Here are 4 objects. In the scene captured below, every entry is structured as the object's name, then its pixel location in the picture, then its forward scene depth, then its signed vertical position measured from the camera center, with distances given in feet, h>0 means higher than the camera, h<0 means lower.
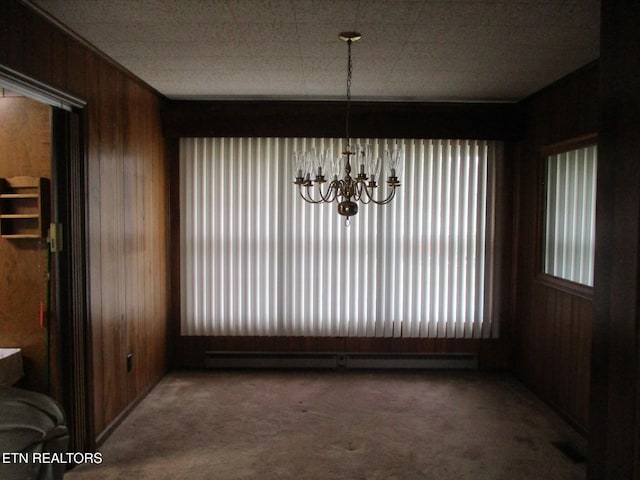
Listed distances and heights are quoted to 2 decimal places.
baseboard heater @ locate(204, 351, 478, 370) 14.93 -4.47
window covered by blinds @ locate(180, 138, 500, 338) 14.46 -0.87
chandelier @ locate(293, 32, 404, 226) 8.64 +0.90
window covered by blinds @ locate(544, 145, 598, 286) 10.71 +0.15
